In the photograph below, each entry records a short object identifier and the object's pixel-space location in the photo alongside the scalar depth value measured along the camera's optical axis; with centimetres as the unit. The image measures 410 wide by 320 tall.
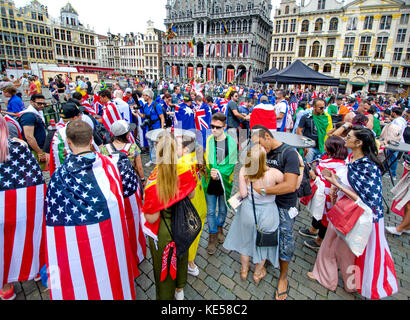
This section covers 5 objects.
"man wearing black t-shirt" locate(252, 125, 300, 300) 240
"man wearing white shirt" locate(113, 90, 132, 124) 592
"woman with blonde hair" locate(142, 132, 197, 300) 192
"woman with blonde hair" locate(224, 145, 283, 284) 235
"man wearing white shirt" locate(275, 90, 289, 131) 721
